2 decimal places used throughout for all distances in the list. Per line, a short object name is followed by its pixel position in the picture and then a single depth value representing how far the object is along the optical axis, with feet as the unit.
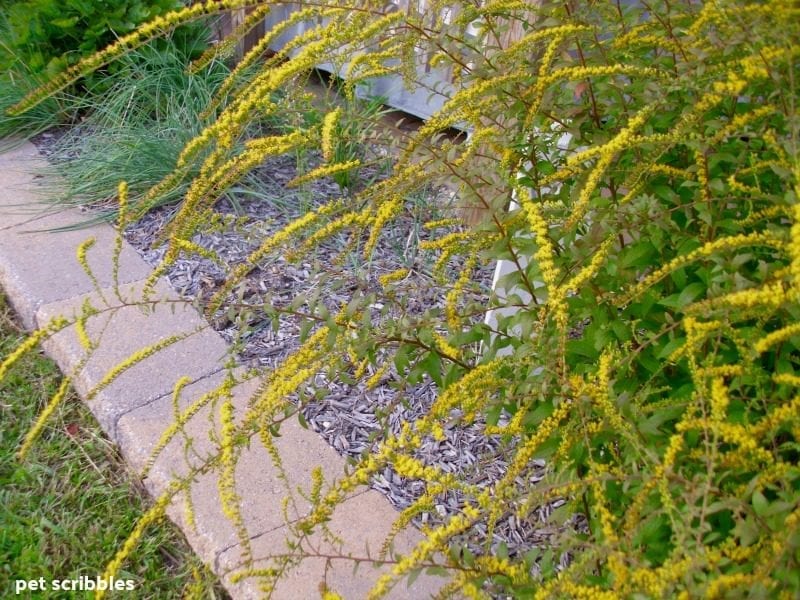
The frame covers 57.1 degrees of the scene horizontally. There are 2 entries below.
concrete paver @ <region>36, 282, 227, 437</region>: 8.04
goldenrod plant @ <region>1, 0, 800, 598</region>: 3.61
